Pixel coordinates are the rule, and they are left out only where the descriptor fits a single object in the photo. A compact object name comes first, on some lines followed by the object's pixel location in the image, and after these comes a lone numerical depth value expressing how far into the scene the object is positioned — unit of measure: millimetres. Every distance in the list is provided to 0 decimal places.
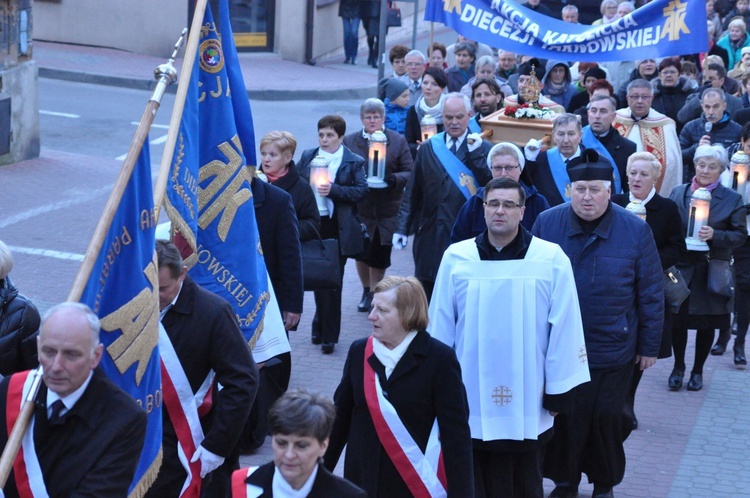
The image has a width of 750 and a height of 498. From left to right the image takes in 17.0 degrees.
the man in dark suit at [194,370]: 10209
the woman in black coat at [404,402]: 10056
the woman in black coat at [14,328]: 10985
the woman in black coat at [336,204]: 18469
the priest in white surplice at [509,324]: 12013
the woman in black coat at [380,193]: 20188
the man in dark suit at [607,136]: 18991
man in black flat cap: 13195
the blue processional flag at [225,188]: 12466
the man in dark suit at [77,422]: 7960
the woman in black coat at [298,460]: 8144
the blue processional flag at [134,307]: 9311
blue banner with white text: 20065
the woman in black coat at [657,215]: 15276
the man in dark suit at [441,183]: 17148
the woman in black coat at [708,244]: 17179
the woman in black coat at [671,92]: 25638
